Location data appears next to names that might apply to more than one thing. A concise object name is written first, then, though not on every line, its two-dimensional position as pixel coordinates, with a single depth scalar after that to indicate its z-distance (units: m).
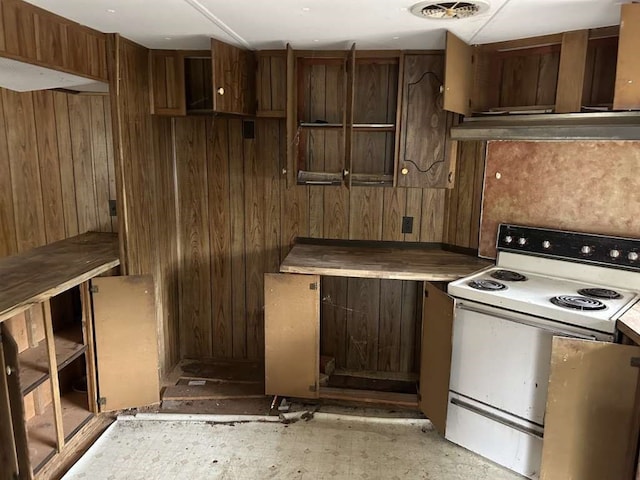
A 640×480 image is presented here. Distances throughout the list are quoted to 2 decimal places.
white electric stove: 2.05
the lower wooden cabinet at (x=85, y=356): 2.26
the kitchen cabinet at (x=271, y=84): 2.74
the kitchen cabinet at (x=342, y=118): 2.73
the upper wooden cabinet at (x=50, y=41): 1.73
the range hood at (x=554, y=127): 1.97
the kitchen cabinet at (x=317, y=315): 2.50
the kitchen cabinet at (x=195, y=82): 2.58
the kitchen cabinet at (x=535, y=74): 2.20
